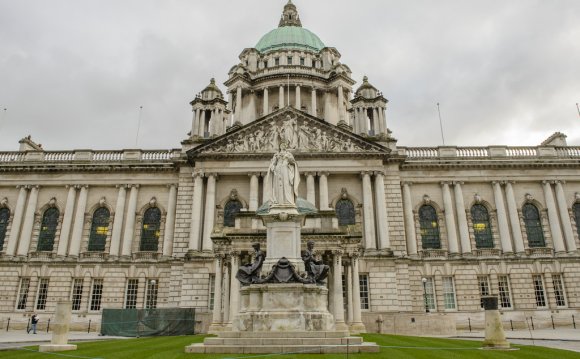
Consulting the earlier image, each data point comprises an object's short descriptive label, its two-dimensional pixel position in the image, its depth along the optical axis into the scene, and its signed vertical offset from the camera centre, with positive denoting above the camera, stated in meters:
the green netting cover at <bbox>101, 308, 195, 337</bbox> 27.31 -0.87
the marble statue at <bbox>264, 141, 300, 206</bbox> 16.08 +4.55
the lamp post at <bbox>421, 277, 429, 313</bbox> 35.56 +0.86
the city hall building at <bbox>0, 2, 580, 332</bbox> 35.72 +7.72
